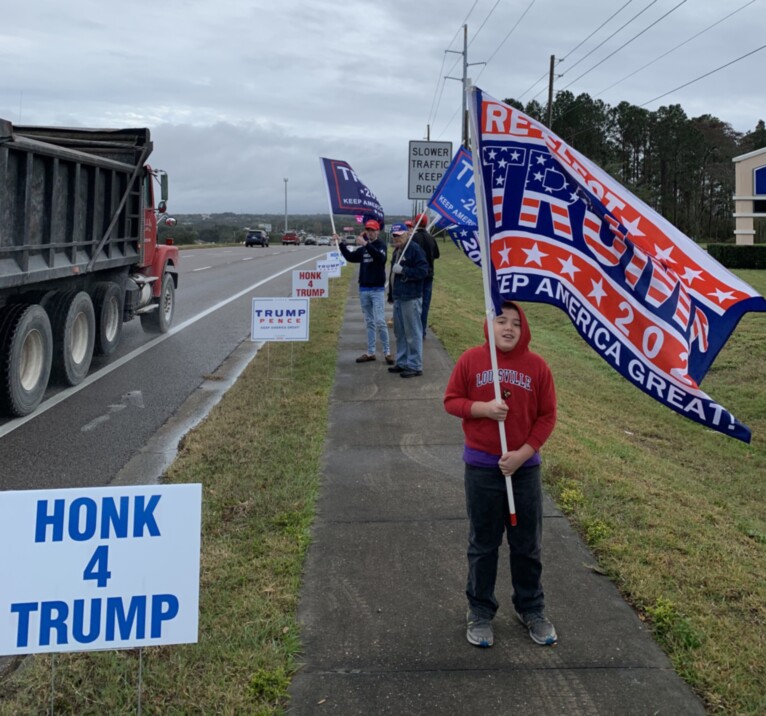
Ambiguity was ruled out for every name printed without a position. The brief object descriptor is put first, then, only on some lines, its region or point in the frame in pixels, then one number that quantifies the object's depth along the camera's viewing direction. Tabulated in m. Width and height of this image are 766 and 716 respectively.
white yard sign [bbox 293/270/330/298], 12.10
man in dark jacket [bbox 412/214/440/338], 10.61
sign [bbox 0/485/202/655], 2.82
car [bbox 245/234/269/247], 65.94
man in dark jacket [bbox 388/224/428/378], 9.27
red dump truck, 7.59
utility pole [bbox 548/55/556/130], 40.16
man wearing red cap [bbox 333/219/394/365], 9.84
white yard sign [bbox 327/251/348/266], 20.98
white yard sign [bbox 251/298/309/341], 9.38
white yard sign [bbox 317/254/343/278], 18.43
